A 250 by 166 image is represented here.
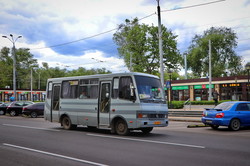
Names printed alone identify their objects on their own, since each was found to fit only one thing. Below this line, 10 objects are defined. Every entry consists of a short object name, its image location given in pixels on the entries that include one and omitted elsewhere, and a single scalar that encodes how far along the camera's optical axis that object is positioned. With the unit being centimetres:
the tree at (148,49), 4800
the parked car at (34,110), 2812
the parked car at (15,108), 3111
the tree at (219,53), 6575
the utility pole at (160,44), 2380
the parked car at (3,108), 3481
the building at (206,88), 4044
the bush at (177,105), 3362
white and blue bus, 1181
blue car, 1401
